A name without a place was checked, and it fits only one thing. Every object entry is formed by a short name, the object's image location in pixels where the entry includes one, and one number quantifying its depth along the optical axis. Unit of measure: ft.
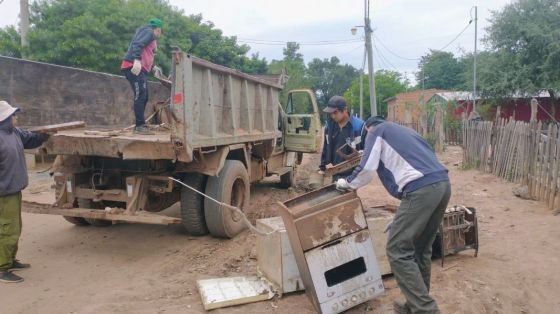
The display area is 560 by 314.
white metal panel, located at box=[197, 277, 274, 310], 12.80
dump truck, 16.21
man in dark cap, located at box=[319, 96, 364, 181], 16.58
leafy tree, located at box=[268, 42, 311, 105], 126.62
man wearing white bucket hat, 15.12
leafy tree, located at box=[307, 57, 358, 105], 235.61
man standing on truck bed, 20.13
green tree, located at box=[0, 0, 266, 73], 52.90
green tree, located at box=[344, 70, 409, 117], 177.67
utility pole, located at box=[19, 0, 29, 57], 45.14
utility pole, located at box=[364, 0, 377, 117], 66.80
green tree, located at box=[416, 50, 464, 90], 182.60
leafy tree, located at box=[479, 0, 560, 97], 68.18
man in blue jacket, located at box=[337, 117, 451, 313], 10.89
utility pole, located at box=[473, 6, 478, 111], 68.86
